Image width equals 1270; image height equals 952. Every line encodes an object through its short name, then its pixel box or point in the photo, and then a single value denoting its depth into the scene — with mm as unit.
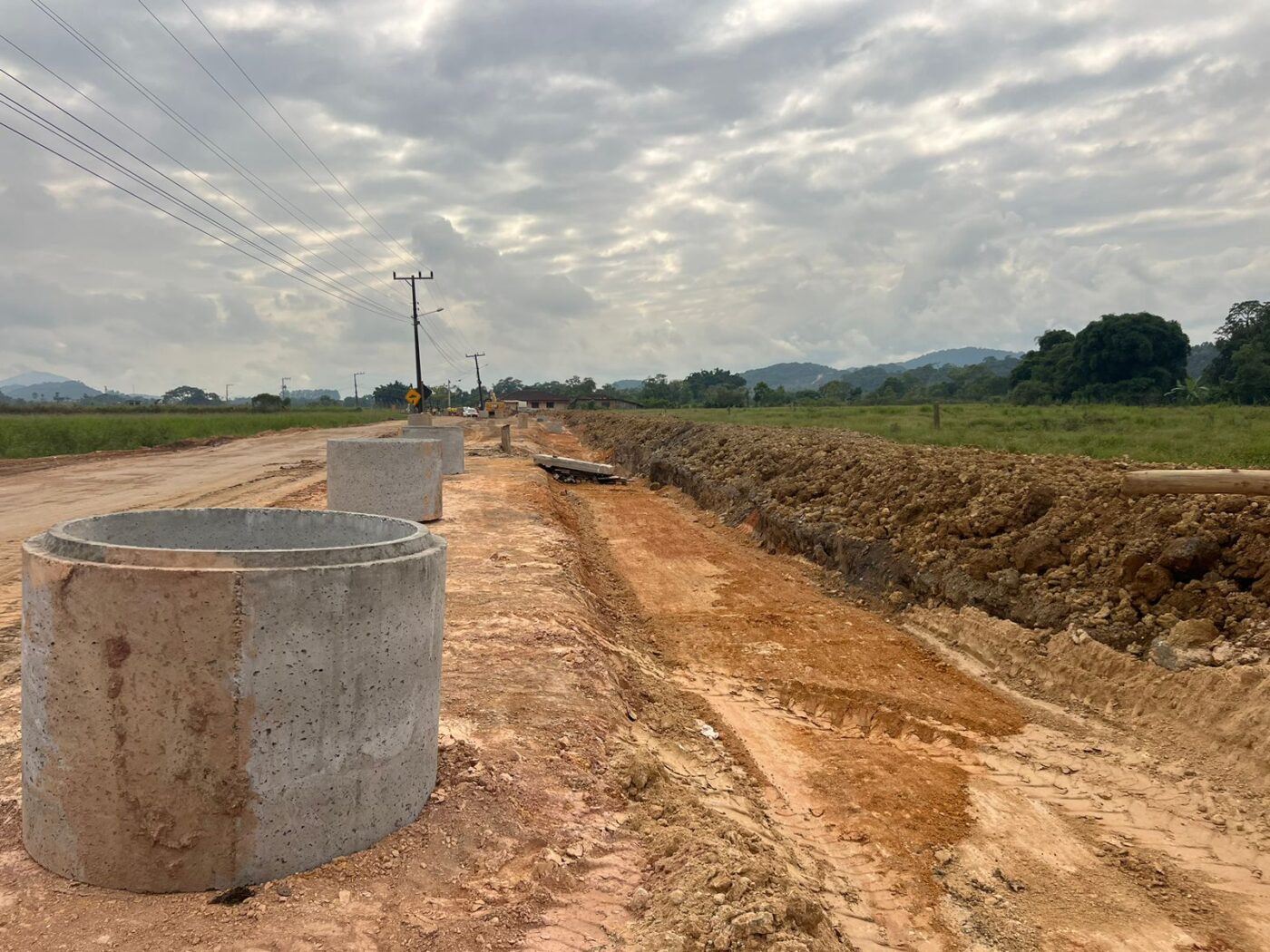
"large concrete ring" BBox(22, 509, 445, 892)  2971
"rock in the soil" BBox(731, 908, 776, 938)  3127
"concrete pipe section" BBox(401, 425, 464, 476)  18219
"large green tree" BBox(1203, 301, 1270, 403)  37531
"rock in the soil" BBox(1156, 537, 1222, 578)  7281
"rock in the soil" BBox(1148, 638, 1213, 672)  6539
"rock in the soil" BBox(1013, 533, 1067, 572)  8648
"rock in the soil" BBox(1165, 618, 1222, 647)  6629
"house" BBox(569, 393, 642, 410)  90562
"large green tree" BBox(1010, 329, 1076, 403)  52469
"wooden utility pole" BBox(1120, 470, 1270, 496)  6910
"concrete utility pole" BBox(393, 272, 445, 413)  35578
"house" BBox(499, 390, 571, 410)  120569
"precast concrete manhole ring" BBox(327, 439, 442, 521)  11195
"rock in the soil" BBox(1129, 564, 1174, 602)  7340
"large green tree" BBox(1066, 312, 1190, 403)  51125
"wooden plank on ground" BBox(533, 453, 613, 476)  22969
